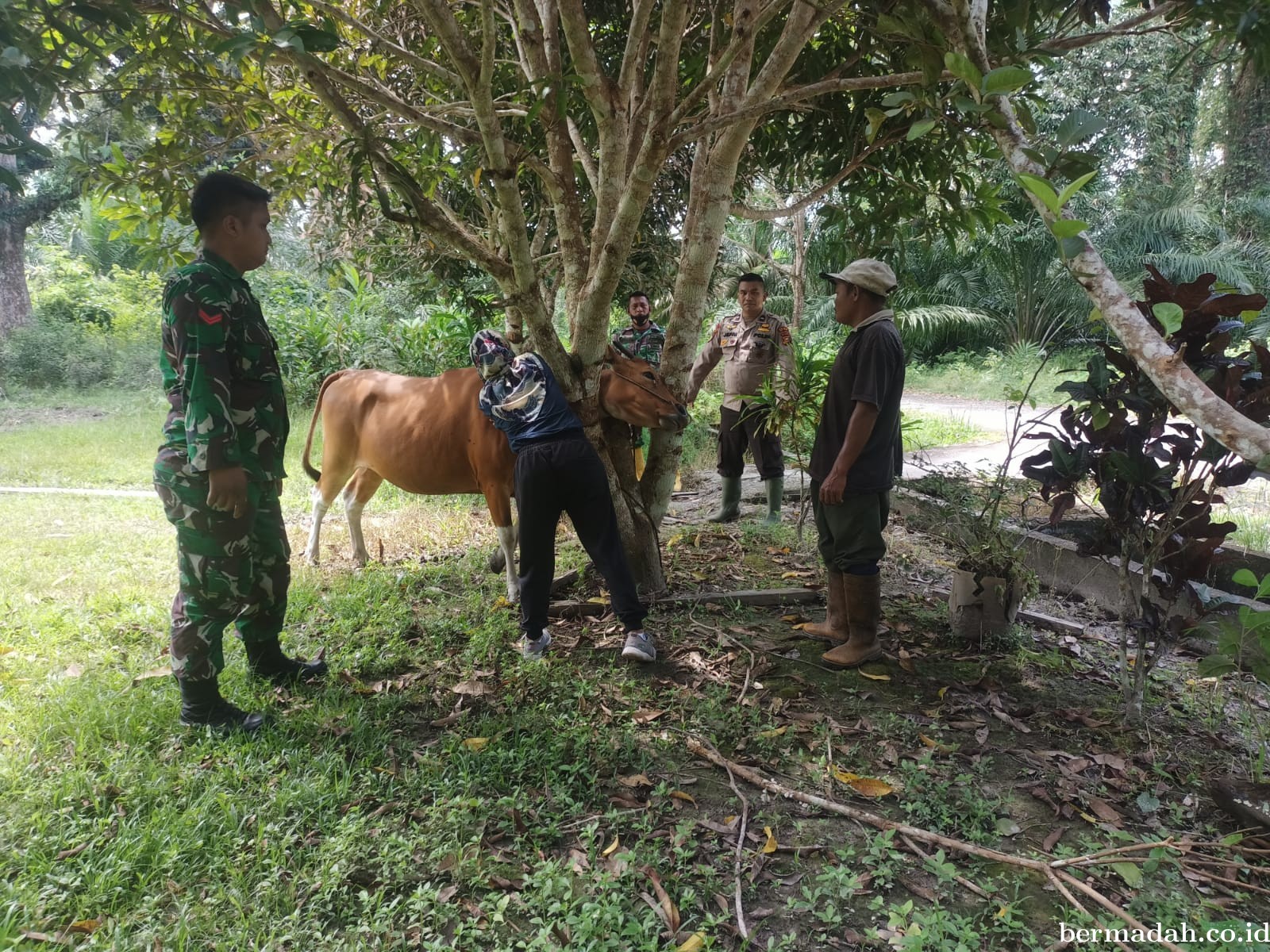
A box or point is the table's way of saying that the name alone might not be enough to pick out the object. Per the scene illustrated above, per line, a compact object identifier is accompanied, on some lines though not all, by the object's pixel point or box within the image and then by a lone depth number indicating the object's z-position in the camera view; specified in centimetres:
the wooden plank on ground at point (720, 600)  425
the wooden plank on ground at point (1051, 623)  412
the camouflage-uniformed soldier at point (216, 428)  270
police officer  551
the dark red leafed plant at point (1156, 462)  271
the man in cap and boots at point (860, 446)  332
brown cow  394
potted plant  382
